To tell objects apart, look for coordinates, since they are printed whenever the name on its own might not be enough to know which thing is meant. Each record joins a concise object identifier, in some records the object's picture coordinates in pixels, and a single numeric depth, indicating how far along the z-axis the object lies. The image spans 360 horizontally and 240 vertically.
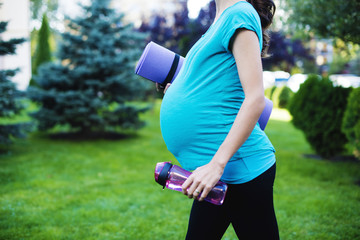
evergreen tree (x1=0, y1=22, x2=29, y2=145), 5.33
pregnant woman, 1.02
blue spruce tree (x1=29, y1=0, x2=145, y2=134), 6.86
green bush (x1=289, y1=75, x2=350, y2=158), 5.59
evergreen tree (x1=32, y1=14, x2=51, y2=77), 15.41
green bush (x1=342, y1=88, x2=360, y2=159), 4.32
